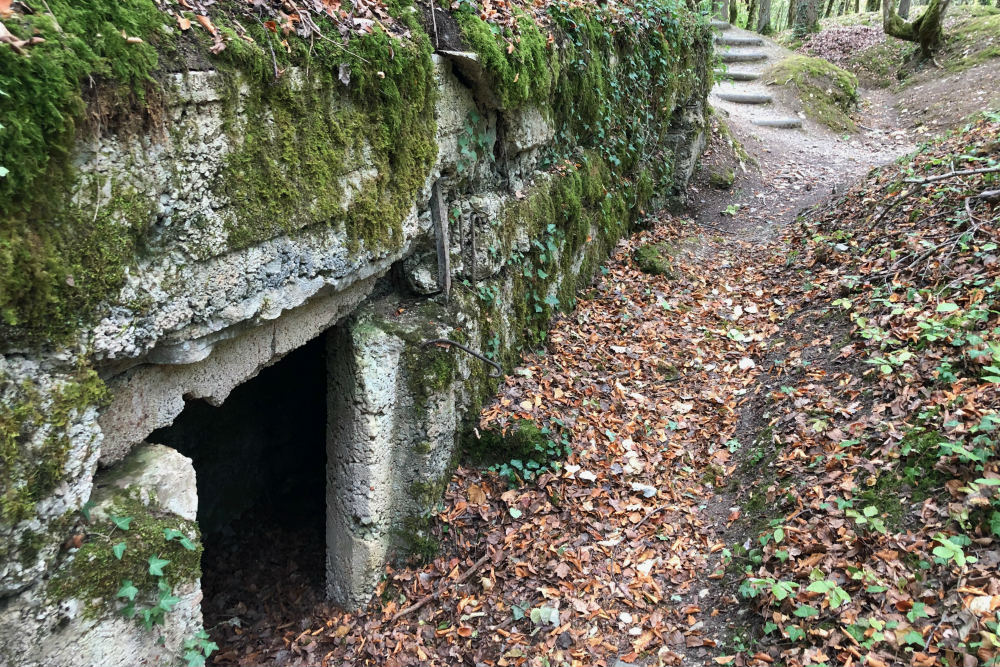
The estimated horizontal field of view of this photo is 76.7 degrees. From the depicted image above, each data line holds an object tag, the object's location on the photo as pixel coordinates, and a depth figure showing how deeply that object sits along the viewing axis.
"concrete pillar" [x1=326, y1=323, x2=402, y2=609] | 4.46
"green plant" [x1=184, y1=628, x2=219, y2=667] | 3.12
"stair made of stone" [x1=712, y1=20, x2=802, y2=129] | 13.42
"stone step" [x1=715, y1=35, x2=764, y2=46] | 17.08
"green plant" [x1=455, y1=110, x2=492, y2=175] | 4.92
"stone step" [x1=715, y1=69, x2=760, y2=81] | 15.34
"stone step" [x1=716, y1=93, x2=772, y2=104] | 14.29
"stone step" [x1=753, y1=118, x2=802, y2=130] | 13.34
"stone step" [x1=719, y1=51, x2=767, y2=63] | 16.20
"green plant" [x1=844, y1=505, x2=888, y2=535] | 3.62
